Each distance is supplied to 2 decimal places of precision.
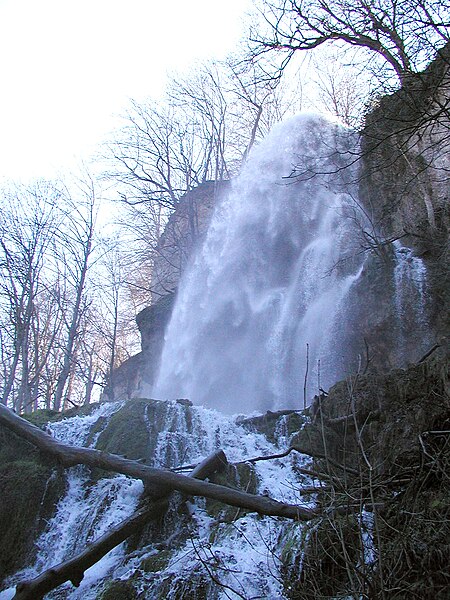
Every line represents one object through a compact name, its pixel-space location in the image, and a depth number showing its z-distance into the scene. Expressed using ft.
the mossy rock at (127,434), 25.99
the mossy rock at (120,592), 15.24
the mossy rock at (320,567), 10.23
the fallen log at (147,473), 16.03
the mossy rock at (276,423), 27.96
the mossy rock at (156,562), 16.13
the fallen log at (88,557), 16.14
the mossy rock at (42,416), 30.67
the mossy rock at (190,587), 14.74
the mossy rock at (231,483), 19.42
